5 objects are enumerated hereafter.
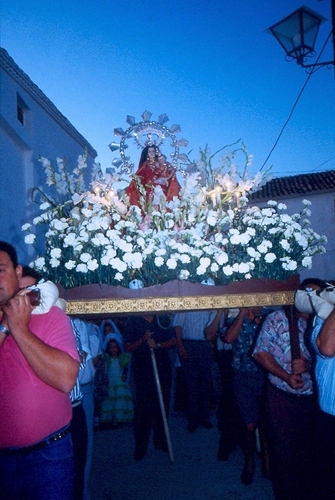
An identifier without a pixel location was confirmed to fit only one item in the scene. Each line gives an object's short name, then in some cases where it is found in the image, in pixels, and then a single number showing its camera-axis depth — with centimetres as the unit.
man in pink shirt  182
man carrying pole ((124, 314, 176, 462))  485
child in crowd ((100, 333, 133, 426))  601
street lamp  416
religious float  270
